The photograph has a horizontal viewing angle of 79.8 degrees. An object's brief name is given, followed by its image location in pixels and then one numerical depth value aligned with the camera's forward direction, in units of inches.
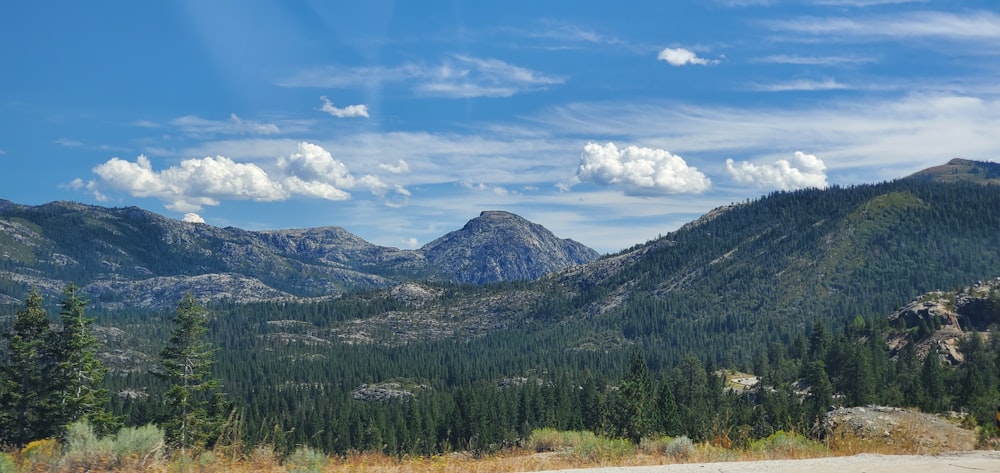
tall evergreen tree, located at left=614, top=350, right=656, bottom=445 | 3031.5
